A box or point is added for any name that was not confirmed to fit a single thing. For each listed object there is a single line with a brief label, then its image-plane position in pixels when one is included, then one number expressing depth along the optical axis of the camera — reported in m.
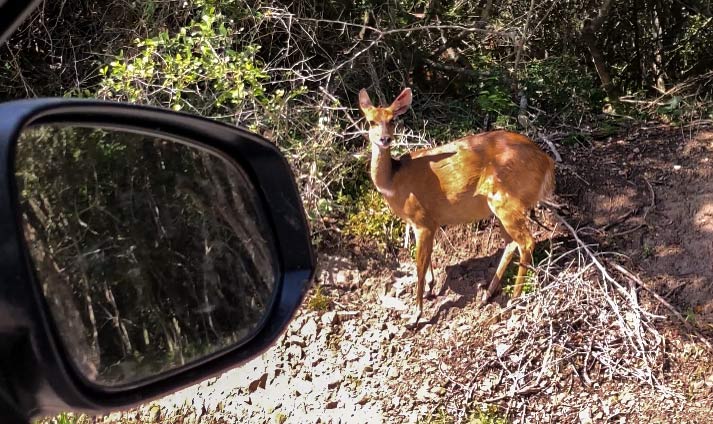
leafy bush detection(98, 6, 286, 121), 6.29
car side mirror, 1.52
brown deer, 5.70
